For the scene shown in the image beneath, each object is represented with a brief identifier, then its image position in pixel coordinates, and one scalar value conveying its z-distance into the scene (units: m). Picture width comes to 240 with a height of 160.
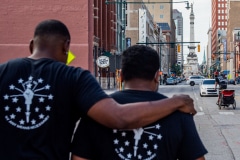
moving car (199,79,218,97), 41.66
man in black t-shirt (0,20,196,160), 3.20
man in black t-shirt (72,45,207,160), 3.21
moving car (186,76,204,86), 76.38
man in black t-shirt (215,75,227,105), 30.60
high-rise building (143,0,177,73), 188.05
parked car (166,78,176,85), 90.29
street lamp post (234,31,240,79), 131.55
